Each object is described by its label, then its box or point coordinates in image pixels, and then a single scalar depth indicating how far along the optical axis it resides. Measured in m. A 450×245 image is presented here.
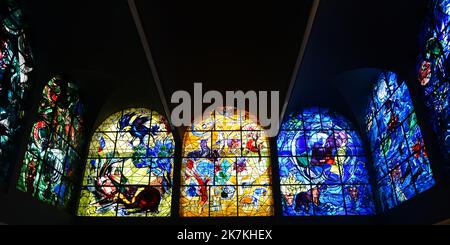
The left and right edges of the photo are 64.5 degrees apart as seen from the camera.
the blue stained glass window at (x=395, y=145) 8.84
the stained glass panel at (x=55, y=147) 8.98
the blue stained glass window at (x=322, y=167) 10.80
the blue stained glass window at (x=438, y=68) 7.81
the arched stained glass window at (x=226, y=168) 10.88
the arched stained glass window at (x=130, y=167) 10.88
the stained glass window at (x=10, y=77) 7.71
